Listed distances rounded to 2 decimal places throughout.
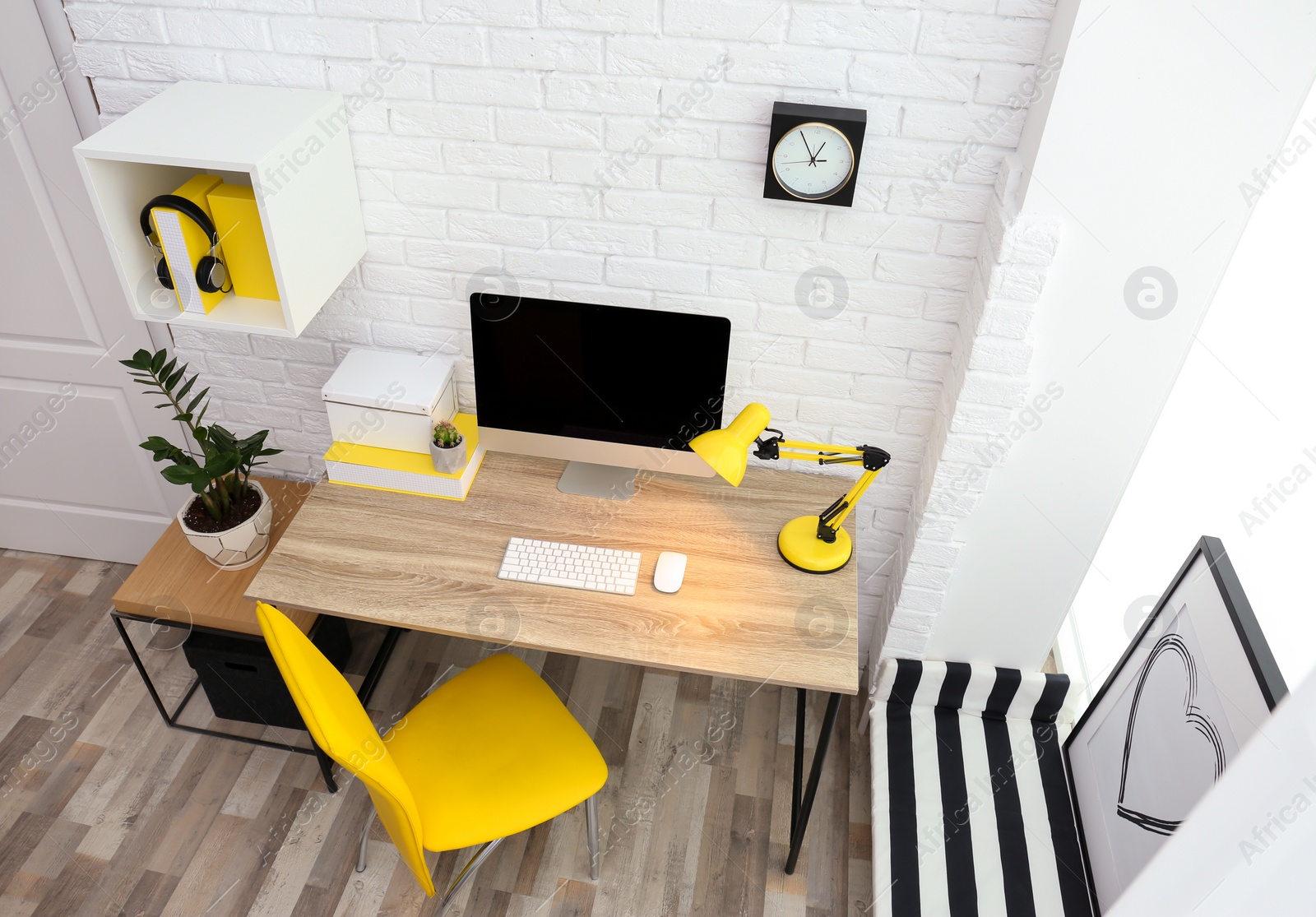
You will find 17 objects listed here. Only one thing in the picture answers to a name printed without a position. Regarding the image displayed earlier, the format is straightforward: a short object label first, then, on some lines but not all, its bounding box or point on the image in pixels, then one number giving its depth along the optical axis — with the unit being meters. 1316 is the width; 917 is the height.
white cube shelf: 1.72
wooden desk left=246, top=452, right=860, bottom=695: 1.88
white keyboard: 2.00
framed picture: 1.56
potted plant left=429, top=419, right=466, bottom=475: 2.15
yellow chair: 1.66
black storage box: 2.39
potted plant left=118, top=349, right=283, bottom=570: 2.15
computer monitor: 2.03
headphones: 1.83
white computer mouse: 1.98
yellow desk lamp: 1.88
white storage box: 2.17
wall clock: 1.78
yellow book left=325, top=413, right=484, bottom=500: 2.20
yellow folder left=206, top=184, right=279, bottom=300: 1.87
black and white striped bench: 2.11
